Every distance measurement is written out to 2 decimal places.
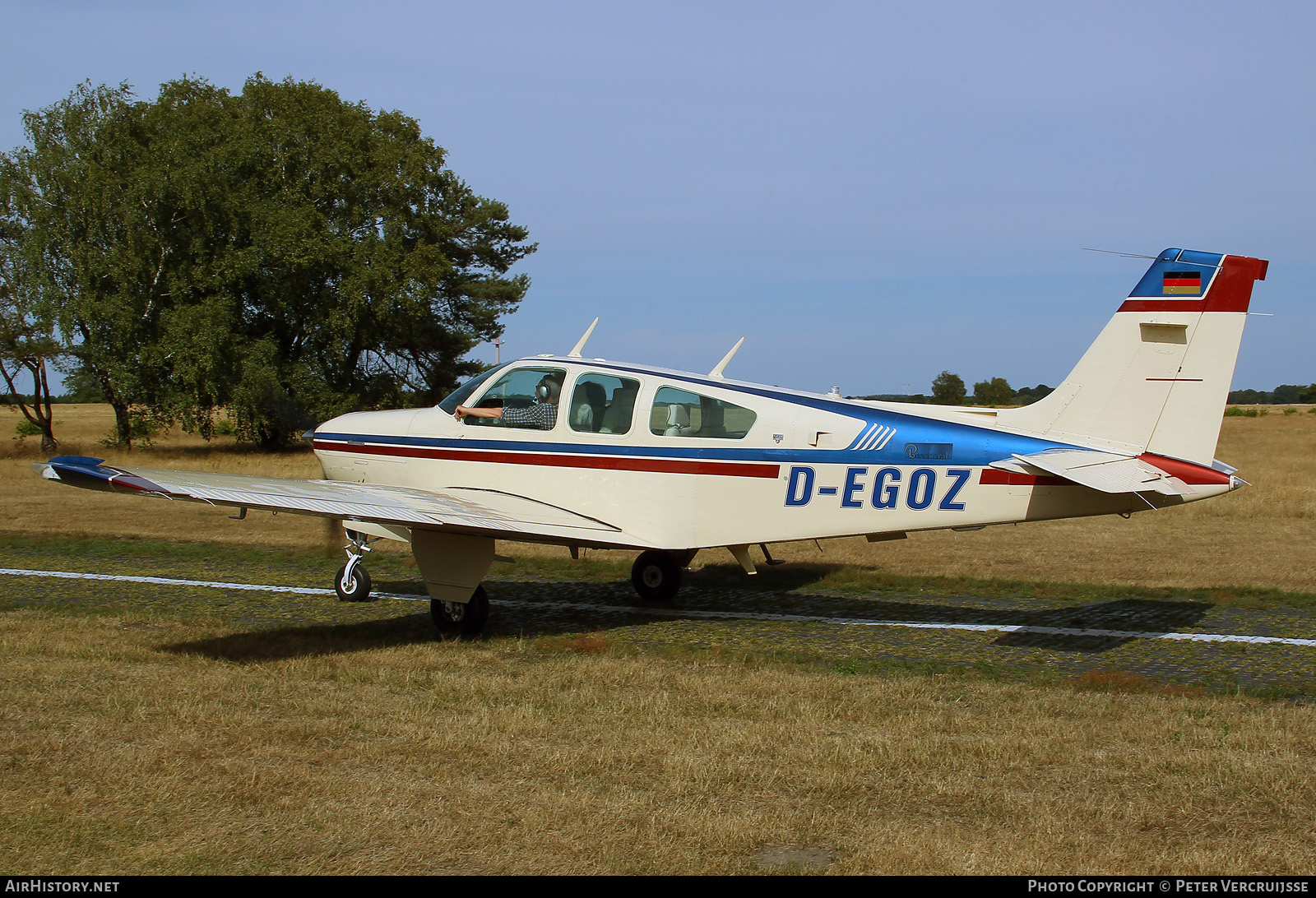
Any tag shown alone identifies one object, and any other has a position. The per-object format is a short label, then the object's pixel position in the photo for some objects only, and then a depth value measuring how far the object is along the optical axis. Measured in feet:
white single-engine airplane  26.61
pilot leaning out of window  32.04
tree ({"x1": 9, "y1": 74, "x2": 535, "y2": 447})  104.58
